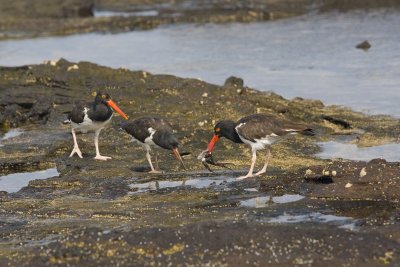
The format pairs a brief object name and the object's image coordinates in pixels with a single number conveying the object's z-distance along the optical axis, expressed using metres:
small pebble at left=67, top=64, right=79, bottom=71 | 21.17
